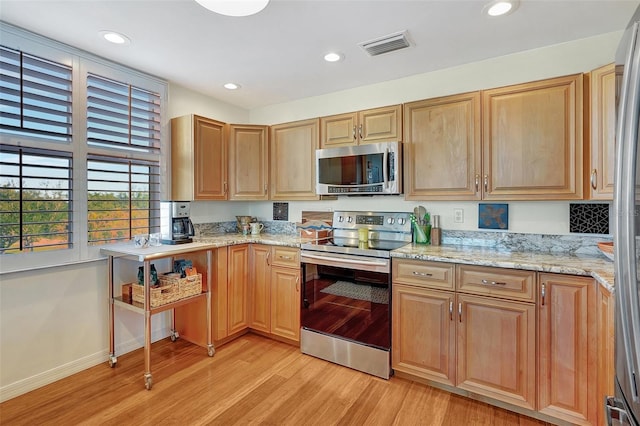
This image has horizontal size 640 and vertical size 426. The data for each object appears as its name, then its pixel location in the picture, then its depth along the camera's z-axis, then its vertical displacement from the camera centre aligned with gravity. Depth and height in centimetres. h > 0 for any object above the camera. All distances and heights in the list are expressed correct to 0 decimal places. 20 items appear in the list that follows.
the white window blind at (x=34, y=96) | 203 +80
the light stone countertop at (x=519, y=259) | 172 -30
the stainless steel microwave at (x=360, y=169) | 258 +38
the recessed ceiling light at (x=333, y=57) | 240 +122
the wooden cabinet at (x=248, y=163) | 327 +54
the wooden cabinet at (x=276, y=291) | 282 -73
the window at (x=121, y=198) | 248 +13
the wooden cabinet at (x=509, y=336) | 172 -77
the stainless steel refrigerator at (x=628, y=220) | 72 -2
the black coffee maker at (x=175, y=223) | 275 -8
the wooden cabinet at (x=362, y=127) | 266 +78
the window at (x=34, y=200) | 202 +10
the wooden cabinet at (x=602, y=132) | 180 +48
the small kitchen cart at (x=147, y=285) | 223 -57
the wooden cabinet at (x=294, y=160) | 310 +54
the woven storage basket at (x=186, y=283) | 253 -58
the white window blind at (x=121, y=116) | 246 +83
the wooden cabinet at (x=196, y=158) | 291 +53
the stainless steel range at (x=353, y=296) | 236 -66
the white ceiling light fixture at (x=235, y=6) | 142 +96
